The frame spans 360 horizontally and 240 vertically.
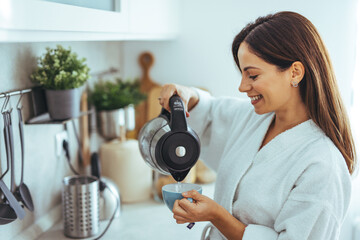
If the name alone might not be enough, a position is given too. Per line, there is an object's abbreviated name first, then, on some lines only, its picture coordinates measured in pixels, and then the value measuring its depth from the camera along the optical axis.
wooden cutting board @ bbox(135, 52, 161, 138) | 2.08
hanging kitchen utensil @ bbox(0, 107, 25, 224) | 1.11
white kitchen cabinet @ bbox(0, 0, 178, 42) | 0.77
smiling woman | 1.02
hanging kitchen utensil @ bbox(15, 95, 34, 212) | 1.20
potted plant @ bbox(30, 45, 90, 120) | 1.28
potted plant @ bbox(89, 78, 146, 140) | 1.78
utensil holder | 1.36
